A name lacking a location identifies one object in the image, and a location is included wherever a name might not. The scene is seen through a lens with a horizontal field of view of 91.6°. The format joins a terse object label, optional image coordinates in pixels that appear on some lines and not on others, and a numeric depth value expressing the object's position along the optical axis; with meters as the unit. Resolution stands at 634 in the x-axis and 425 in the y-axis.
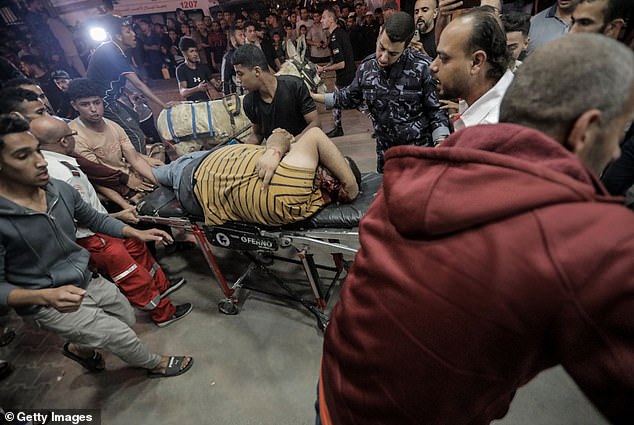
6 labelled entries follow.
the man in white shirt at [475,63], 1.50
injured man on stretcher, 1.95
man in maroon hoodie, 0.52
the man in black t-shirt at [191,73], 4.54
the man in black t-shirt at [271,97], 2.61
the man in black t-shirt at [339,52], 5.16
